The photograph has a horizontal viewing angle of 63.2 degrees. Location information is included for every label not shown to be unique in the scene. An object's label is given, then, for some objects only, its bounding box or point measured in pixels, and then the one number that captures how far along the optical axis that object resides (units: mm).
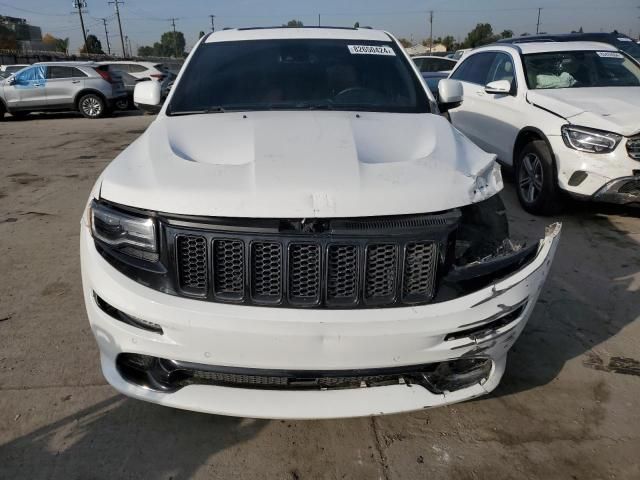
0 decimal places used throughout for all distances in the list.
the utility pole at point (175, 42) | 100975
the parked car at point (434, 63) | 14523
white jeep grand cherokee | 1887
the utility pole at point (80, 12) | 61938
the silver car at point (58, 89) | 15164
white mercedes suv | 4652
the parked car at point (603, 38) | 11289
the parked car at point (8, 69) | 23350
